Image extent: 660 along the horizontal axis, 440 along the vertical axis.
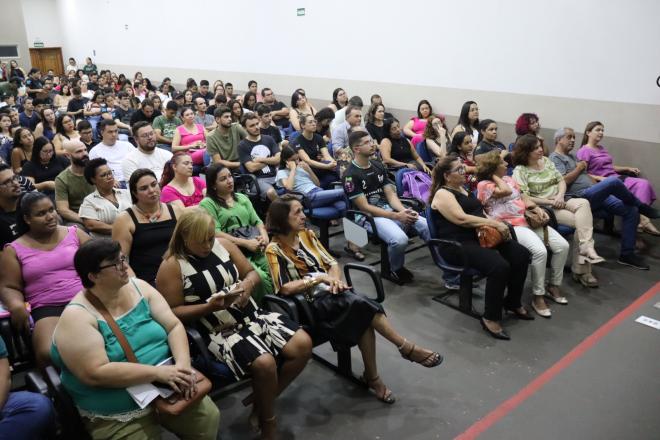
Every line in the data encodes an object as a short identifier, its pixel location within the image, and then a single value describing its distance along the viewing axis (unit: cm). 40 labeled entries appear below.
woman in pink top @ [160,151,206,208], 389
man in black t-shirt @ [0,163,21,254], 321
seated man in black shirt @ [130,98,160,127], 747
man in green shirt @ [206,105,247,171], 565
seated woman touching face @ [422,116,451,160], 595
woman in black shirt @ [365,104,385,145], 620
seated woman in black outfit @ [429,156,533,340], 353
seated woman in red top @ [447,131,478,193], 493
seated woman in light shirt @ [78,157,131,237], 358
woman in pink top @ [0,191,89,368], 278
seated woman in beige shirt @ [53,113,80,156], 582
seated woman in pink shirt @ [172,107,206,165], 615
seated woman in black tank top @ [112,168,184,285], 306
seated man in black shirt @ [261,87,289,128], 832
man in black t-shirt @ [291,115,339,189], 543
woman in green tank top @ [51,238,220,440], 198
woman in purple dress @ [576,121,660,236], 524
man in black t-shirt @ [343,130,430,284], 420
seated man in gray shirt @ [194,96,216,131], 748
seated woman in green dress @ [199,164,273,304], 344
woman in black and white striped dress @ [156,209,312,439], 243
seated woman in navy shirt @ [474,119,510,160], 532
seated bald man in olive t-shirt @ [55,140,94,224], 389
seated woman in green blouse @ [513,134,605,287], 429
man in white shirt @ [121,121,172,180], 477
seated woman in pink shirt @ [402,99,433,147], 734
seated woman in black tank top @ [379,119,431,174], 569
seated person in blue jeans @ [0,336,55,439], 195
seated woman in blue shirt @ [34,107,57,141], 655
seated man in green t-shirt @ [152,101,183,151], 680
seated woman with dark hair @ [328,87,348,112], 813
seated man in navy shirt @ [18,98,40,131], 796
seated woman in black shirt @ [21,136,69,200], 465
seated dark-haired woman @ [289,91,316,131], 765
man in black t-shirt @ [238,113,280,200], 533
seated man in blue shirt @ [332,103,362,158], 601
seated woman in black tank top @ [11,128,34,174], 513
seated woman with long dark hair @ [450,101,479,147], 614
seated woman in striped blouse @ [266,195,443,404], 275
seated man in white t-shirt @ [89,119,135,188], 509
